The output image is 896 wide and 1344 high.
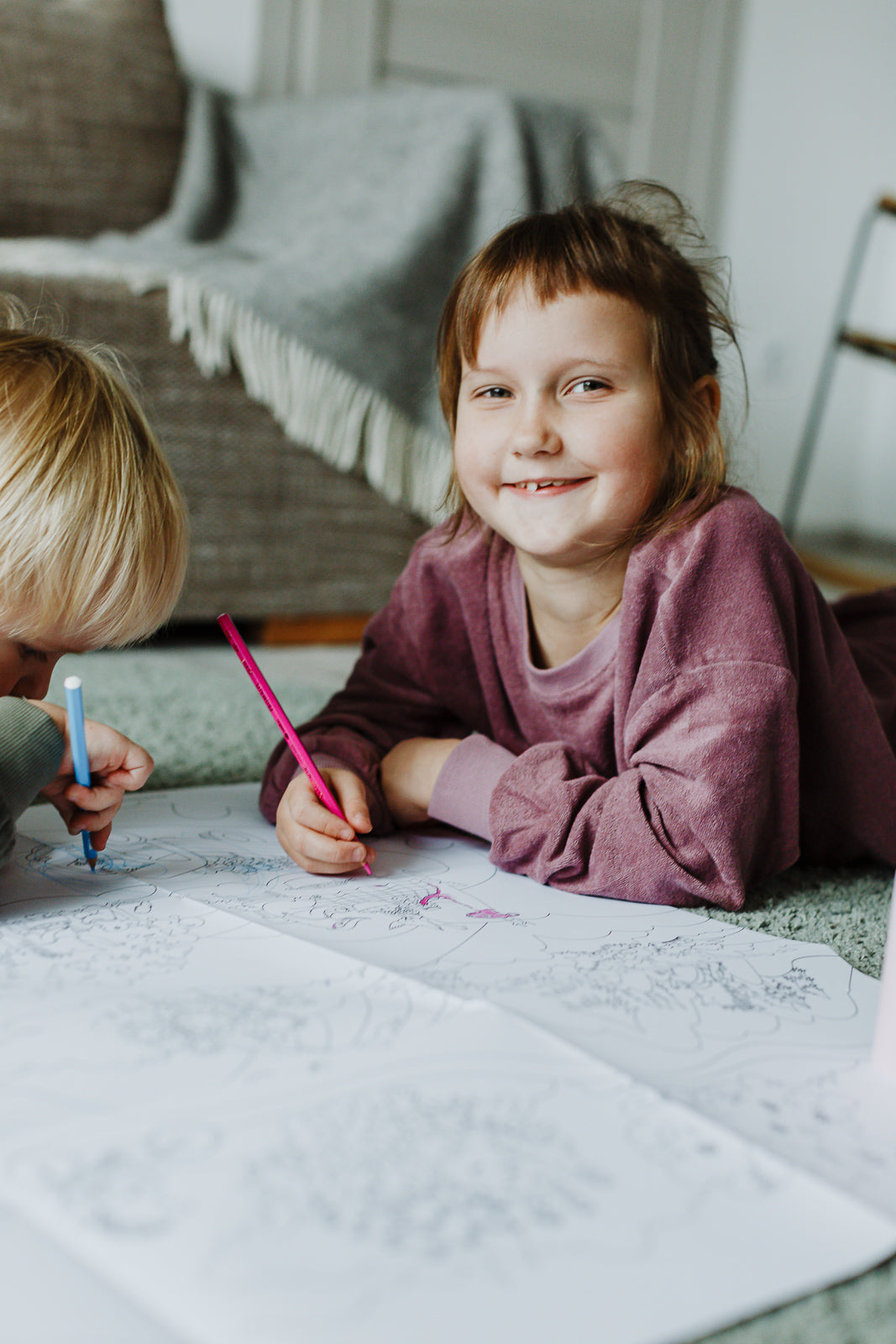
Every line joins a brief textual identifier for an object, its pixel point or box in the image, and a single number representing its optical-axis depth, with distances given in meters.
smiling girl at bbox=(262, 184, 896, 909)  0.71
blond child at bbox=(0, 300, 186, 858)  0.65
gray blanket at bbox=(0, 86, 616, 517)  1.49
